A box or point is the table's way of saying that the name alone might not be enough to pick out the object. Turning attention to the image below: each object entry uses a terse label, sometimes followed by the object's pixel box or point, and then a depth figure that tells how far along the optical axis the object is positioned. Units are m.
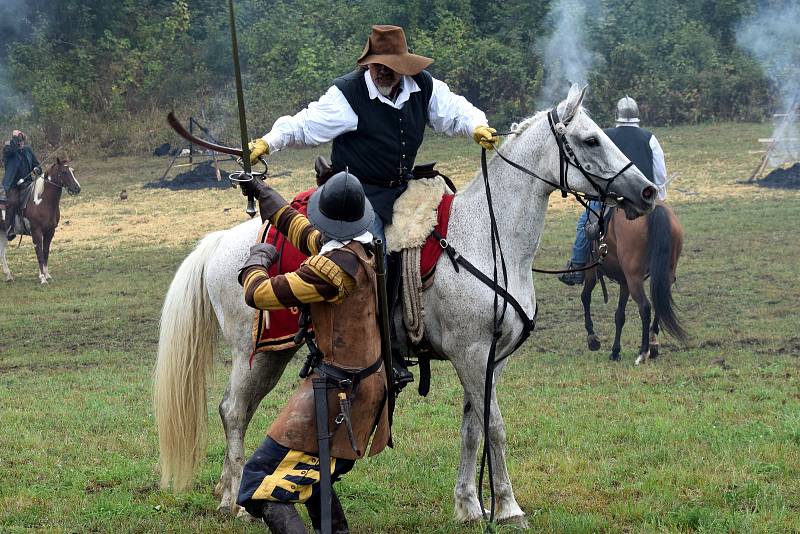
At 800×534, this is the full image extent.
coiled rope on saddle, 10.52
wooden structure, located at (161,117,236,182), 44.62
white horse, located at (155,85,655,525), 10.60
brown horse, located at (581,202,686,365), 19.14
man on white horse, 10.73
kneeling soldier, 8.39
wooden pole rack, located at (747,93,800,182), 41.28
